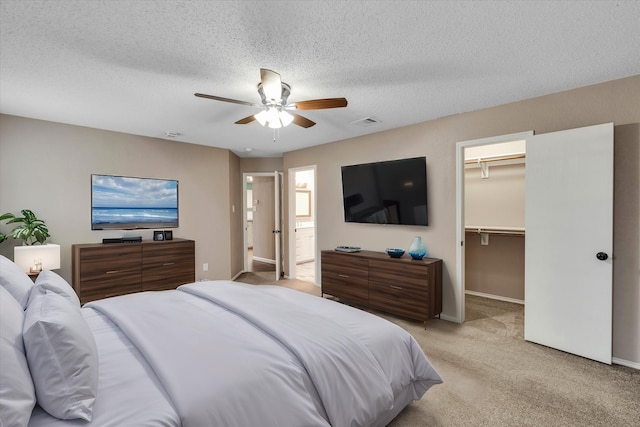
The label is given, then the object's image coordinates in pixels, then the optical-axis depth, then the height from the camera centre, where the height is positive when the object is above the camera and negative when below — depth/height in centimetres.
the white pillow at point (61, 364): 106 -57
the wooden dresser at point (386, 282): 338 -87
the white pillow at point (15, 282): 162 -39
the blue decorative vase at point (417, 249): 361 -47
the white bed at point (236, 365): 111 -68
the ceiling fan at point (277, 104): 217 +85
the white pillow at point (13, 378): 93 -55
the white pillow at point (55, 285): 169 -42
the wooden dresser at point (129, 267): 365 -72
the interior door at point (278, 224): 562 -25
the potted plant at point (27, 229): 328 -19
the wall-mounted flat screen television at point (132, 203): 412 +12
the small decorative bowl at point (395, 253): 371 -52
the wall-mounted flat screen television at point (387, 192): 383 +25
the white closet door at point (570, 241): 255 -28
